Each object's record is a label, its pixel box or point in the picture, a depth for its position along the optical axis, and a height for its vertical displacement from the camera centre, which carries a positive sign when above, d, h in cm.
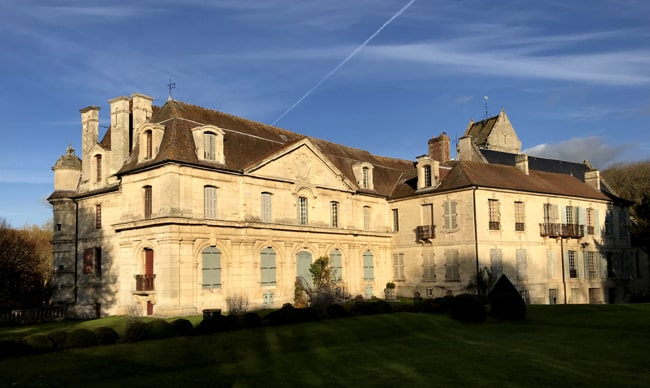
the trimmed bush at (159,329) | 2003 -216
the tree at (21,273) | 3784 -46
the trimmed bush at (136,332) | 1955 -217
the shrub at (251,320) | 2264 -219
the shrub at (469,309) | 2528 -218
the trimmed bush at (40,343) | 1756 -218
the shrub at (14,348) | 1702 -227
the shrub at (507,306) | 2578 -215
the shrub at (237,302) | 2916 -201
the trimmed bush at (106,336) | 1905 -221
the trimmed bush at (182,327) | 2064 -217
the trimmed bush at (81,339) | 1834 -221
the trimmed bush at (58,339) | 1802 -216
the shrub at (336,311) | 2557 -216
